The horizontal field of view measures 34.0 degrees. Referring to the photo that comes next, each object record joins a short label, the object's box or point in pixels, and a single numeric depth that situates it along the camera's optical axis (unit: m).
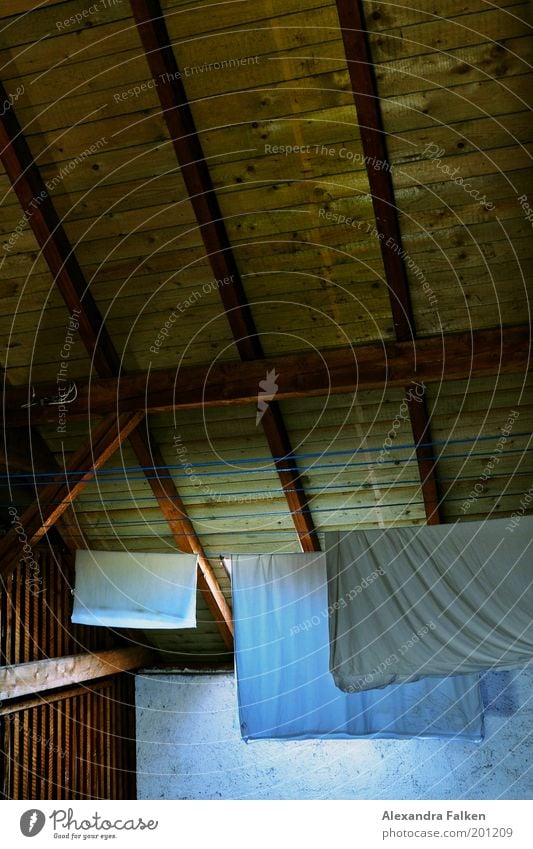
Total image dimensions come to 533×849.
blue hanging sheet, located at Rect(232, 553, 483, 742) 6.49
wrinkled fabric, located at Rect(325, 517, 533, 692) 5.05
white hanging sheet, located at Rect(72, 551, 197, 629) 6.73
